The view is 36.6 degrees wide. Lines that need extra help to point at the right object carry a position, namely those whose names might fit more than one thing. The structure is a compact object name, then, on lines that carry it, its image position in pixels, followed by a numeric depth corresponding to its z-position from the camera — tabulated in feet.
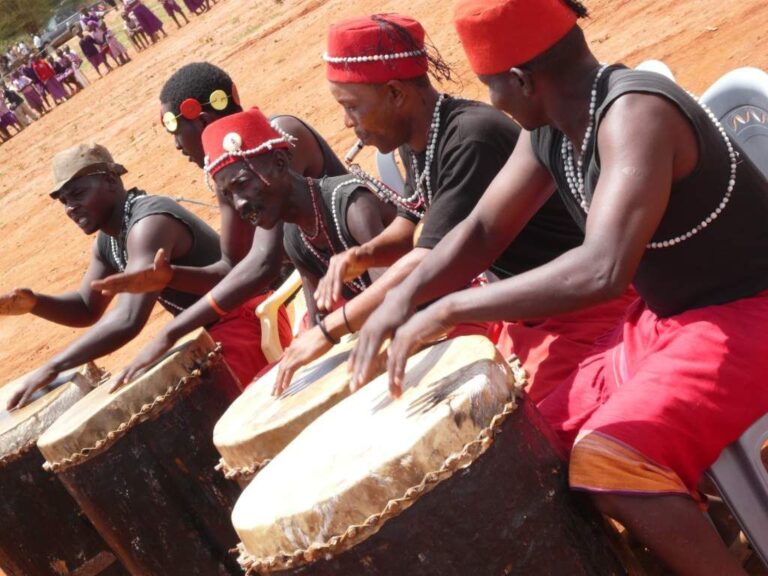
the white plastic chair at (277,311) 17.51
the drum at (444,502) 8.38
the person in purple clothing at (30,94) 116.67
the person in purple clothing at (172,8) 118.52
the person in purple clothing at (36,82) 117.37
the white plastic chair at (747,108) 12.01
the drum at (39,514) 16.25
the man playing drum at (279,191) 14.29
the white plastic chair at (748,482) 9.09
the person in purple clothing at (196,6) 119.18
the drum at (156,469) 14.17
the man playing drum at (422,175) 12.03
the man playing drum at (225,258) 15.76
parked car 157.17
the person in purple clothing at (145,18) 115.85
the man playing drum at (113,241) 17.49
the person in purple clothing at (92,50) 115.34
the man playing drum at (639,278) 8.48
